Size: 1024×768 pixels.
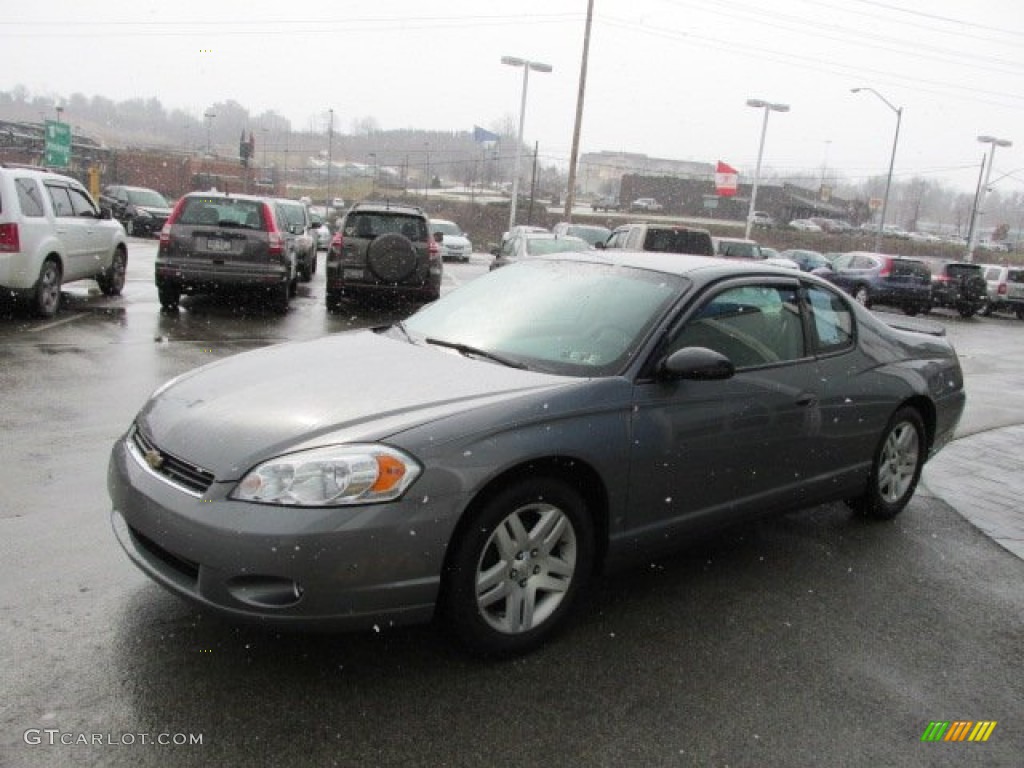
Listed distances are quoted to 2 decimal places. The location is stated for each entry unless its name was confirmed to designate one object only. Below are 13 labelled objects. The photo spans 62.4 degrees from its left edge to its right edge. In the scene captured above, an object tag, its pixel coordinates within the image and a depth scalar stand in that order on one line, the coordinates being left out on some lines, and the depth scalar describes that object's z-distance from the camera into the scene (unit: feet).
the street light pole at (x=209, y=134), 252.62
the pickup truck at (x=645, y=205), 271.49
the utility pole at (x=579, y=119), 103.55
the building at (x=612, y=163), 424.87
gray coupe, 9.03
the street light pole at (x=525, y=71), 113.50
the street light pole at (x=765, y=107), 122.21
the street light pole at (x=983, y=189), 138.72
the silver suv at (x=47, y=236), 30.58
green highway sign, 117.39
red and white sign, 123.44
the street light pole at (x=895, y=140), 122.72
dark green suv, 39.27
